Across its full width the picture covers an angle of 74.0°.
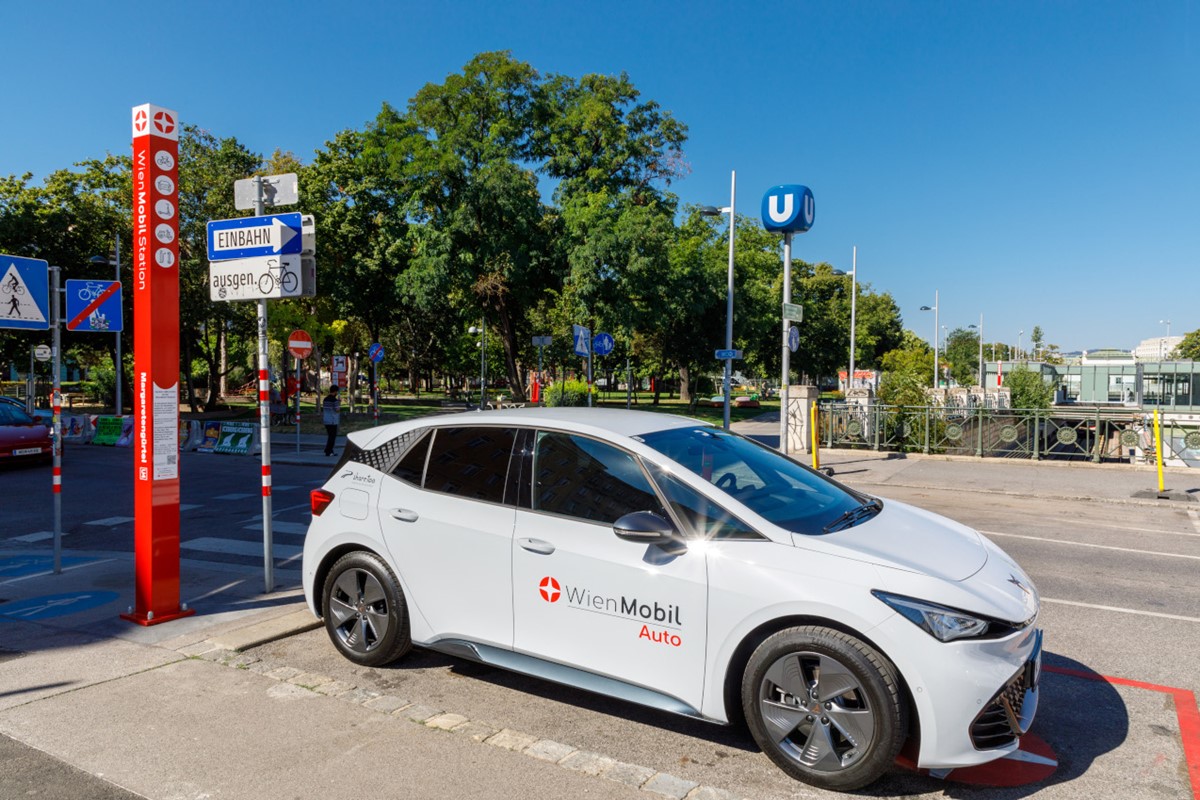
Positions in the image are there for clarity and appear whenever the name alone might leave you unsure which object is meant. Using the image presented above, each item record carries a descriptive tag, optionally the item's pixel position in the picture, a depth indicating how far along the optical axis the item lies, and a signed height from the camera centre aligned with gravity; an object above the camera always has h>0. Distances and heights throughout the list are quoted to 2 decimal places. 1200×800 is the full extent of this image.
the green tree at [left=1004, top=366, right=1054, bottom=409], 33.17 -0.49
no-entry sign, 19.11 +0.82
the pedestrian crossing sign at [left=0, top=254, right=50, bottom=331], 7.18 +0.79
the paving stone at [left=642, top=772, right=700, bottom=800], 3.45 -1.80
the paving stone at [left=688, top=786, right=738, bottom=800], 3.42 -1.80
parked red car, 16.44 -1.25
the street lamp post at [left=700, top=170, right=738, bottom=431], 21.41 +2.76
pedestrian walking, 20.64 -0.94
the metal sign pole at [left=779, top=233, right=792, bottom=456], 16.83 +0.39
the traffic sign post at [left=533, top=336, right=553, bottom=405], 20.34 +0.97
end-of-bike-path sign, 8.08 +0.80
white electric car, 3.32 -0.99
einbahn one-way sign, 6.18 +1.12
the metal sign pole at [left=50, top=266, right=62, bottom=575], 7.45 -0.41
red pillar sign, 5.63 +0.12
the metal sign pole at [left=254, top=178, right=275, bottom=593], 6.17 -0.39
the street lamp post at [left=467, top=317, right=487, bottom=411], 31.60 +2.41
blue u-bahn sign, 16.06 +3.46
